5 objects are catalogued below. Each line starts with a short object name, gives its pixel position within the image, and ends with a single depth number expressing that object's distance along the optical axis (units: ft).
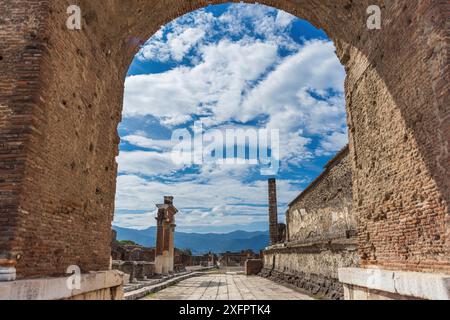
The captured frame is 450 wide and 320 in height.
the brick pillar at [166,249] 82.83
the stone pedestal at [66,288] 11.60
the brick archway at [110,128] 13.46
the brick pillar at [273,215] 114.83
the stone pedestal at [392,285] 12.16
